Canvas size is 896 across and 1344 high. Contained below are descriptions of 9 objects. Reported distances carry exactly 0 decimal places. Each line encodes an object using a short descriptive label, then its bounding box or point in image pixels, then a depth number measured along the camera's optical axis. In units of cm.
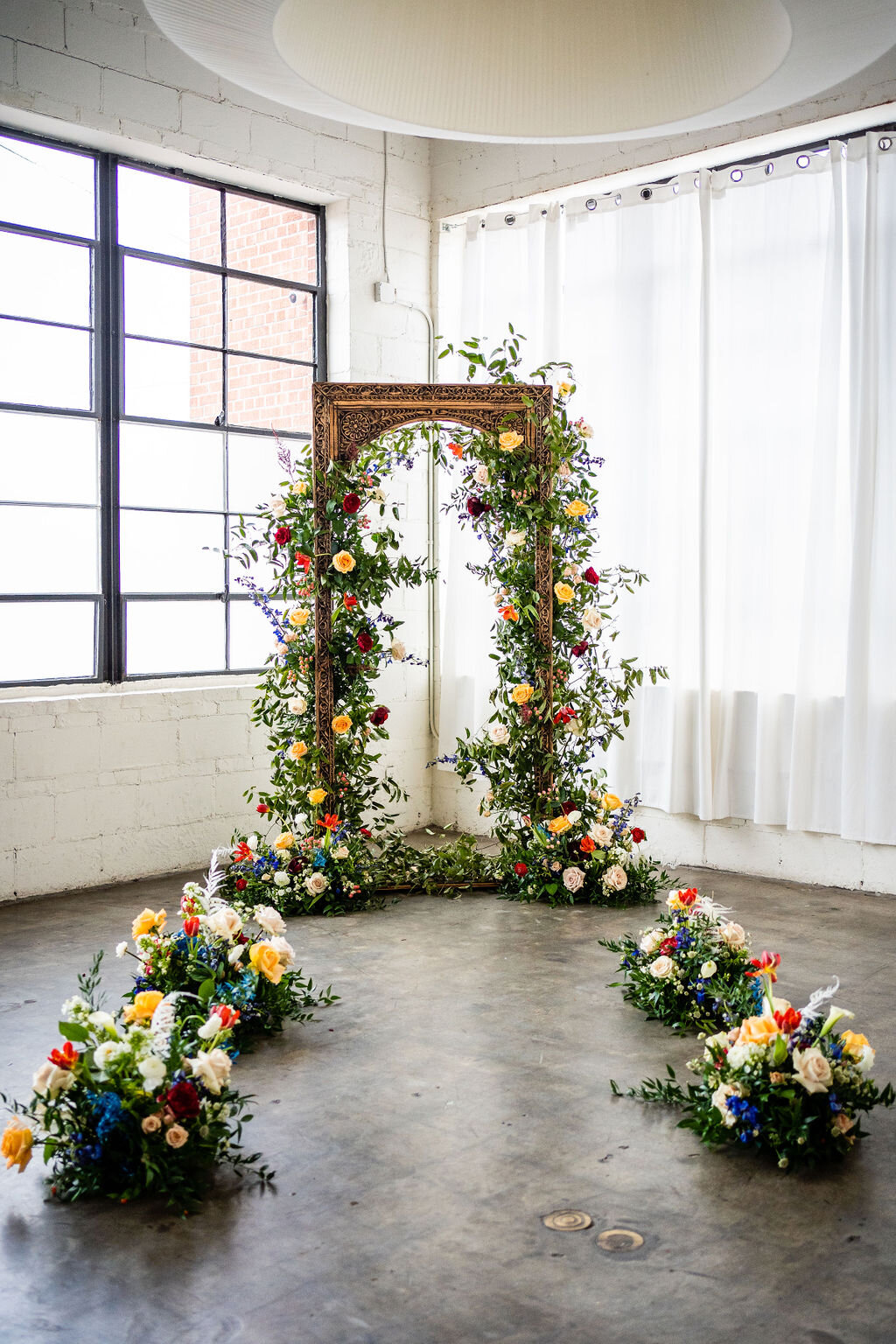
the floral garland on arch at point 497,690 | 559
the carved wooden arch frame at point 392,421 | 562
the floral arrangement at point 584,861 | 558
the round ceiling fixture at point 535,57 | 372
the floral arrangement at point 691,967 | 379
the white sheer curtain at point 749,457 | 562
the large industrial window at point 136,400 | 562
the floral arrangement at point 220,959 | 365
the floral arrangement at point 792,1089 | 293
